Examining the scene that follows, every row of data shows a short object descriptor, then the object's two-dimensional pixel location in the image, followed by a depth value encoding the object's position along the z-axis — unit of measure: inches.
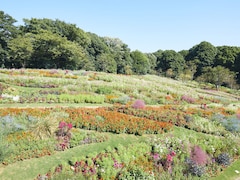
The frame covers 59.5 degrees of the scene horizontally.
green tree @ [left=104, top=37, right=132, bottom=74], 2223.2
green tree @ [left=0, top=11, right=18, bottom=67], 1673.2
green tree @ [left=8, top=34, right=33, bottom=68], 1423.5
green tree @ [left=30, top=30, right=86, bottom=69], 1449.3
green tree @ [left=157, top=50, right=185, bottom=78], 2714.1
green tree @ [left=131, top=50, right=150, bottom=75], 2354.8
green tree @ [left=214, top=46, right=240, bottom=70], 2433.6
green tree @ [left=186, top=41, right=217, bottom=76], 2701.8
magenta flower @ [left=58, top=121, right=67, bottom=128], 330.3
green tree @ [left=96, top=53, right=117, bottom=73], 1963.6
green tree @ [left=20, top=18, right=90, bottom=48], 1871.3
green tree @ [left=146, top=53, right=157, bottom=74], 2933.1
